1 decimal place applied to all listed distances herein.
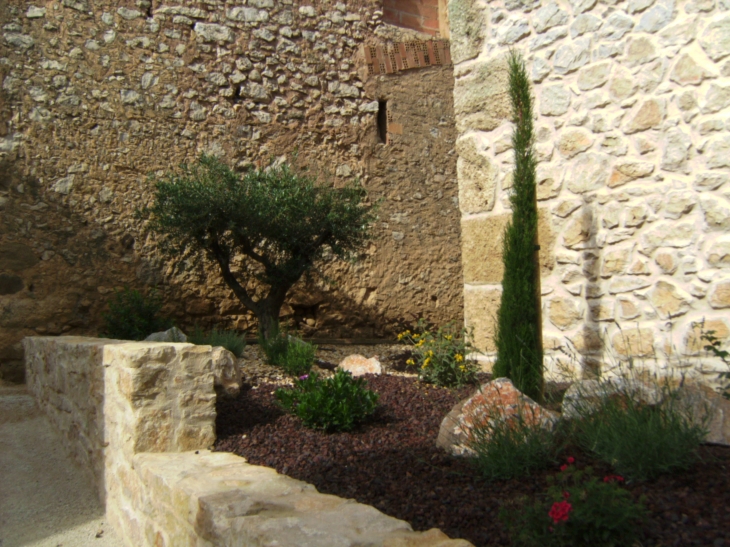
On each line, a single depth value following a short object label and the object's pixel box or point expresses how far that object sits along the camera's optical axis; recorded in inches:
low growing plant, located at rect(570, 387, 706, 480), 93.0
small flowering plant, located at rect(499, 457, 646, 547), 73.6
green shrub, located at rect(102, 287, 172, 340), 233.8
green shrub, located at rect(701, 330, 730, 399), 107.8
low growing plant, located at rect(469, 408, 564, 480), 100.1
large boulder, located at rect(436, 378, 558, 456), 110.1
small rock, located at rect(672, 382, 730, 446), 104.5
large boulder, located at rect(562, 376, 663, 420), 109.6
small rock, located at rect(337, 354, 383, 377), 199.3
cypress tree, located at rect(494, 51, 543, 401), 136.5
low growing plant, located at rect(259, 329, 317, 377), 195.8
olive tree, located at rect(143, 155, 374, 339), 226.1
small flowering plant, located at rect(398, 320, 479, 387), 175.8
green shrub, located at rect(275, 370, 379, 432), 134.1
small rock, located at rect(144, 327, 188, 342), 214.8
